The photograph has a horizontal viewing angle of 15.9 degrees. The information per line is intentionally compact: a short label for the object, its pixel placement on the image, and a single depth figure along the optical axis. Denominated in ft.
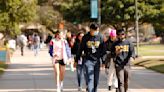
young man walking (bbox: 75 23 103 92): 45.39
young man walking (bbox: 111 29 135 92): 47.42
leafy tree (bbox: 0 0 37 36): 106.93
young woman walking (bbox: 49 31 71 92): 53.88
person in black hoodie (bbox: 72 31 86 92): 57.57
